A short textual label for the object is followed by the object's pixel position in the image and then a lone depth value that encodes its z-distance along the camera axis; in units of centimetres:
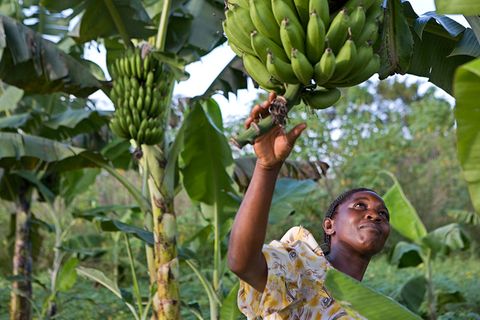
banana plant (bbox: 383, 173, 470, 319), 565
